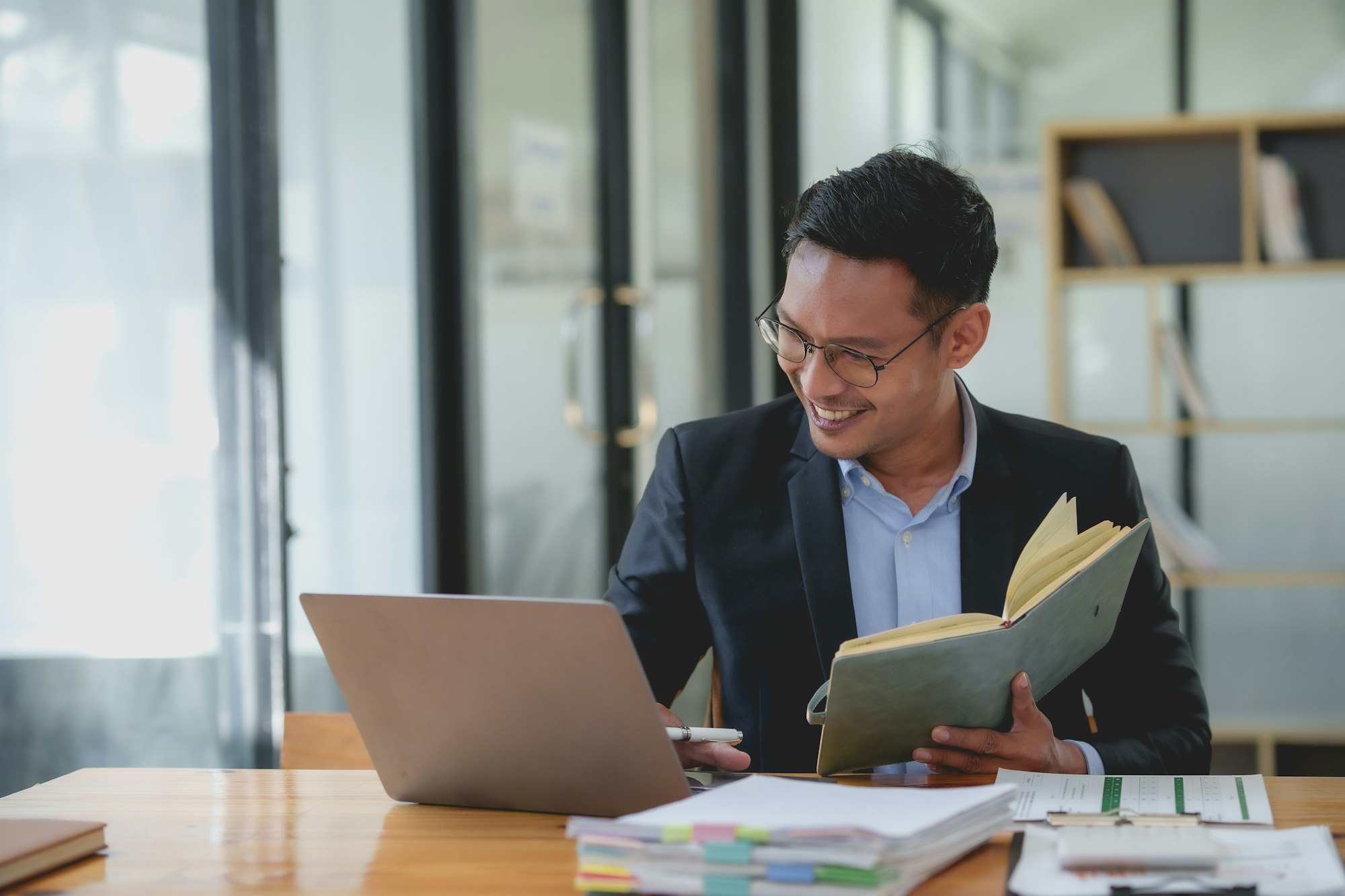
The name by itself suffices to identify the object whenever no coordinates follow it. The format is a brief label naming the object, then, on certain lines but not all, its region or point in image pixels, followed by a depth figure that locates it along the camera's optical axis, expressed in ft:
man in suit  9.25
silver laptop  8.04
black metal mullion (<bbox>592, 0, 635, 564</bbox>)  14.65
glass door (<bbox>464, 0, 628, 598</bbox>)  13.22
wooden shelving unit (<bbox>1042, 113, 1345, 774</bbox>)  14.80
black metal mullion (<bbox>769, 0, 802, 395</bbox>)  17.29
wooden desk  7.95
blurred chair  9.21
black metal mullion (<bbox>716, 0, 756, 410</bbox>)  16.93
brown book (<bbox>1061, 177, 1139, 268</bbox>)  15.02
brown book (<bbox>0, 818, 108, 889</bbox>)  7.95
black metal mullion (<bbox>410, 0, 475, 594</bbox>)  12.78
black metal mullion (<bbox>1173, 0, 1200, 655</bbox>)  16.79
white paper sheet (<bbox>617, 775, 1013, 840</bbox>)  7.74
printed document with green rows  8.20
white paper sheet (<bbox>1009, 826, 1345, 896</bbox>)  7.71
